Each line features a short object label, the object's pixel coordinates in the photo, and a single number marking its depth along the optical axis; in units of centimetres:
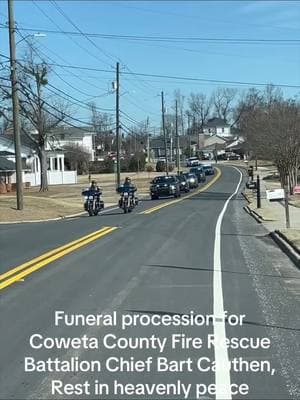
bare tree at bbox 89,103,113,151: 14955
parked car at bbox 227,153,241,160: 16100
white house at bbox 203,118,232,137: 19825
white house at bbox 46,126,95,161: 12745
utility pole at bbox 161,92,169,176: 9176
